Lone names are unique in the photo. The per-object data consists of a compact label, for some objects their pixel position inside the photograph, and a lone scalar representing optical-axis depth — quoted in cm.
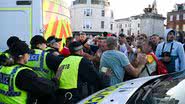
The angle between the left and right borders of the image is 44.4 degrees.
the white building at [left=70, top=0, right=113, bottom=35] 4103
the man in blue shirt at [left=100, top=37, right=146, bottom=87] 294
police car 184
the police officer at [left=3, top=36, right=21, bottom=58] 308
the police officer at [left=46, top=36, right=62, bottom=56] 351
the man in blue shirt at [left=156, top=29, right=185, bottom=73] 401
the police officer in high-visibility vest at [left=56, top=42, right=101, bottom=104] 254
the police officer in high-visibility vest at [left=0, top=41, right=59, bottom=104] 212
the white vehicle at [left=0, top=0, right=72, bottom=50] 358
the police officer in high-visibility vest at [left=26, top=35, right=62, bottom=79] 282
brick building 4790
